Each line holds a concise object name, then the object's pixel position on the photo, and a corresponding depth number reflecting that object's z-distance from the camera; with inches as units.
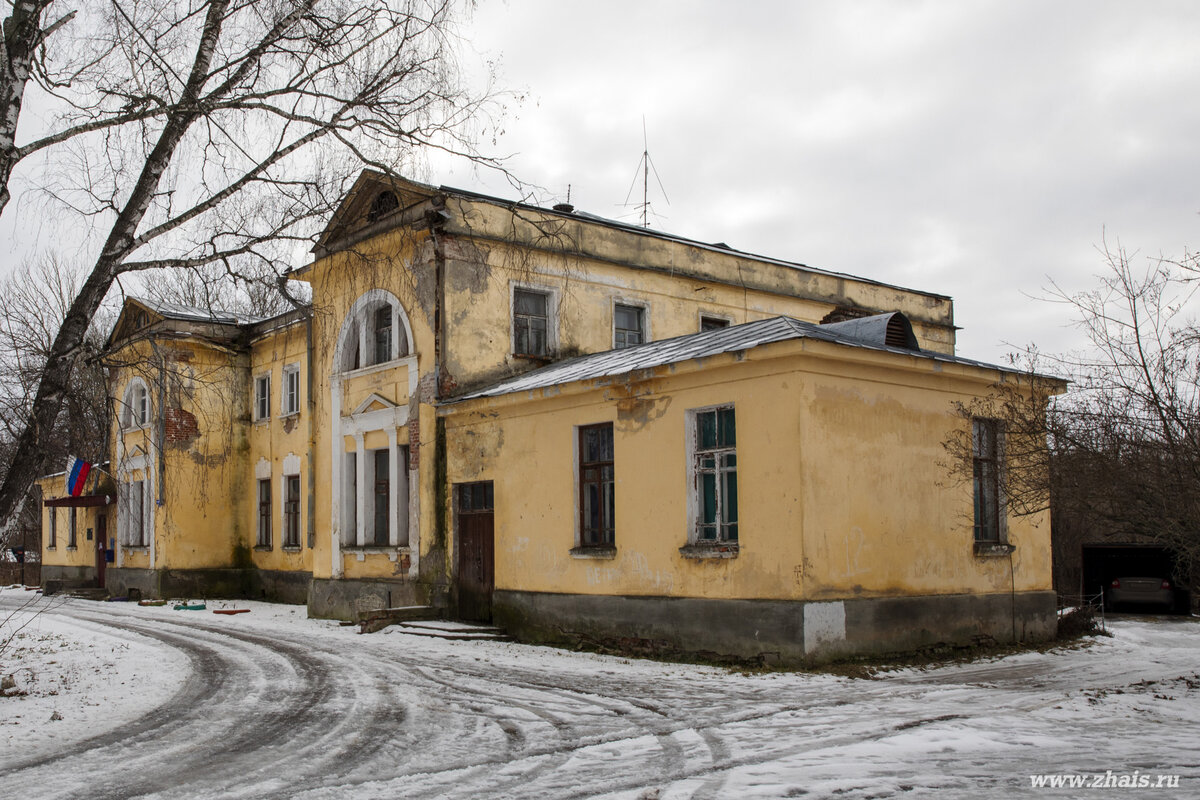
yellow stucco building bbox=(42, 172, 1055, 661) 479.2
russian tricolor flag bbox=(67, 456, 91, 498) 1134.0
